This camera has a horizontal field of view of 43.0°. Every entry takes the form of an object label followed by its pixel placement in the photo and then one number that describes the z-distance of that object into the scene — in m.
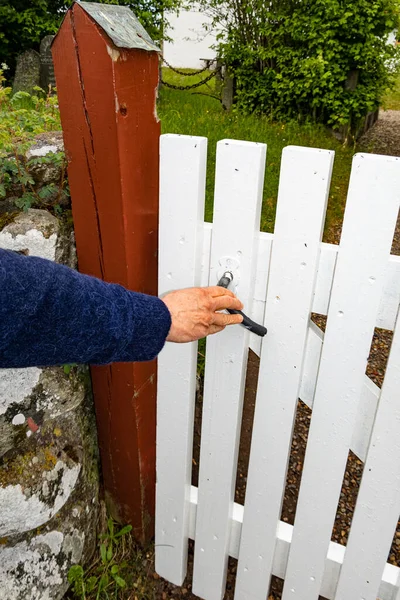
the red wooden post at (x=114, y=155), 1.23
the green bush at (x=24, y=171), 1.52
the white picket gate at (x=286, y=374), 1.25
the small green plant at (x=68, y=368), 1.62
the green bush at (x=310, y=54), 7.01
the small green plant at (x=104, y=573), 1.82
